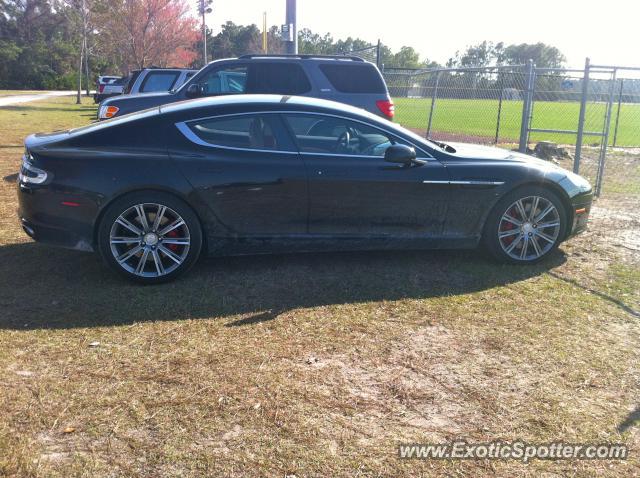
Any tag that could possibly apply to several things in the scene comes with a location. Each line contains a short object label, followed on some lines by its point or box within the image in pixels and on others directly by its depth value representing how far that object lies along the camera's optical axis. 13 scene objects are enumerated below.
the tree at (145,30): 31.11
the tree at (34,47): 54.34
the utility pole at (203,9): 37.00
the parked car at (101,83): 26.55
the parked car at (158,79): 14.58
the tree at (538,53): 93.12
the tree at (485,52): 104.23
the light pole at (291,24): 14.30
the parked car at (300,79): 9.17
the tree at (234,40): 74.20
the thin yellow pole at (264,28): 31.42
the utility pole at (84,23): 31.74
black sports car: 4.72
